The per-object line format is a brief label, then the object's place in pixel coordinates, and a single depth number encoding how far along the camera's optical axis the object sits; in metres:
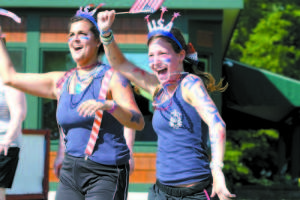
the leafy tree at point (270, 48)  25.84
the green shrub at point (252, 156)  21.83
